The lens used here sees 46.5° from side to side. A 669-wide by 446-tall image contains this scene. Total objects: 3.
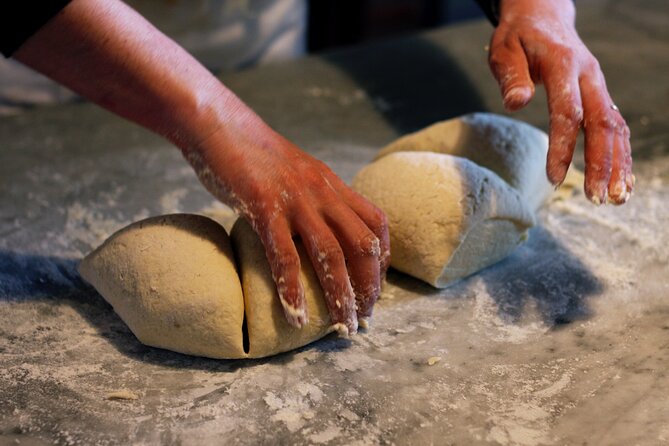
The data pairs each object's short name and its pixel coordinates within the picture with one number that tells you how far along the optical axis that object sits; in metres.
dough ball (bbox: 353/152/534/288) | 1.53
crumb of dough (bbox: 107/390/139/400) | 1.26
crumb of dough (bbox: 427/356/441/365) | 1.36
